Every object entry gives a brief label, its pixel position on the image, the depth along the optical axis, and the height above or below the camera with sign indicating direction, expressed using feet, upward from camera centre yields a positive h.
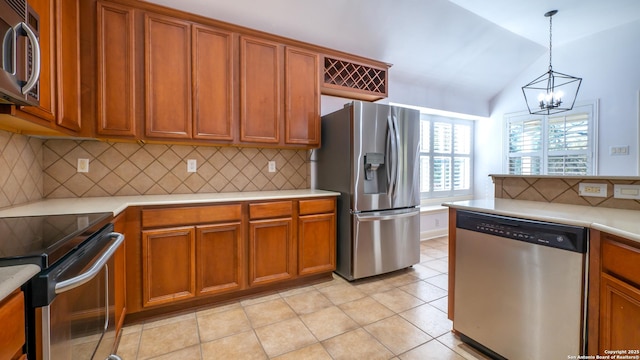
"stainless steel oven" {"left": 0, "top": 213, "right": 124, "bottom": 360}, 2.40 -1.11
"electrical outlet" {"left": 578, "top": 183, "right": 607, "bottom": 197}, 5.12 -0.31
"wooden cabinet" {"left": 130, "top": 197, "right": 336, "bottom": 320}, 6.27 -2.07
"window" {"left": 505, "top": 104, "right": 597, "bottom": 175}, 12.38 +1.65
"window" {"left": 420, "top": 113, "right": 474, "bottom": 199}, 14.73 +1.03
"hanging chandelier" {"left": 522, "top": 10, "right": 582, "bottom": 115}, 9.87 +3.96
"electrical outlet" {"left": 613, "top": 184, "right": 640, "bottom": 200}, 4.71 -0.32
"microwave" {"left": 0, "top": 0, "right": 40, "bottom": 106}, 3.19 +1.60
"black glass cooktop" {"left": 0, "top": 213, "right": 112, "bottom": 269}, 2.44 -0.71
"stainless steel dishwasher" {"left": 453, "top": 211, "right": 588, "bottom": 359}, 3.99 -1.95
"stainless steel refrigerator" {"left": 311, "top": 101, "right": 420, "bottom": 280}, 8.43 -0.29
